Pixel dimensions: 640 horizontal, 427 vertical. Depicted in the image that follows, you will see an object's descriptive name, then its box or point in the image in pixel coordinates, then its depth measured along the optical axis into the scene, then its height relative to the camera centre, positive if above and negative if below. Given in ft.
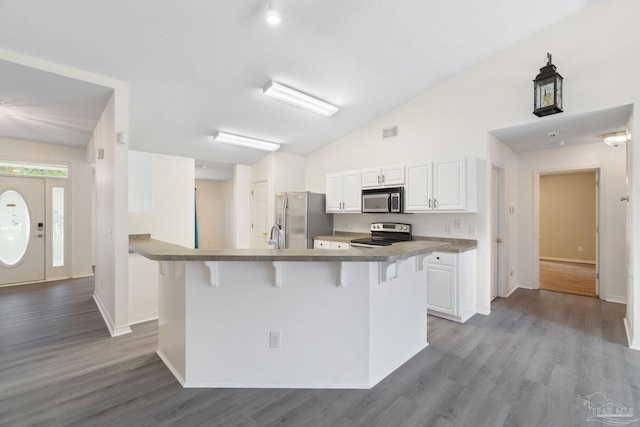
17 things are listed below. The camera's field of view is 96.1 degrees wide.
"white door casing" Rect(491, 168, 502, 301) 14.31 -1.09
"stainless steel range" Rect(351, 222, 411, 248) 14.43 -1.17
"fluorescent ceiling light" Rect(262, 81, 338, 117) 11.34 +4.90
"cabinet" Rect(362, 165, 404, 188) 14.02 +1.83
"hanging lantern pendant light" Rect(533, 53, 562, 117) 10.17 +4.37
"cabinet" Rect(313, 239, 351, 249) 15.55 -1.78
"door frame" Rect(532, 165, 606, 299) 14.52 -0.01
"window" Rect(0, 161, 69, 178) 17.08 +2.80
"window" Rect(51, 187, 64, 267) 18.58 -0.78
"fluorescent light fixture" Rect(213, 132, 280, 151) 15.24 +4.07
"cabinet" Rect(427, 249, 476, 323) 11.45 -2.99
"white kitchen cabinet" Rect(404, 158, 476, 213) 11.90 +1.14
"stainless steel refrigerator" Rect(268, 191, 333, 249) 17.35 -0.24
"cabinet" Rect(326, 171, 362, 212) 15.93 +1.22
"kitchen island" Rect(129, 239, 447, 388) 7.04 -2.73
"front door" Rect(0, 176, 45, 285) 17.08 -0.93
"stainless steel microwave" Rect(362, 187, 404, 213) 13.89 +0.64
